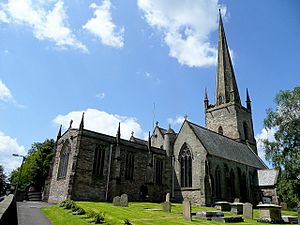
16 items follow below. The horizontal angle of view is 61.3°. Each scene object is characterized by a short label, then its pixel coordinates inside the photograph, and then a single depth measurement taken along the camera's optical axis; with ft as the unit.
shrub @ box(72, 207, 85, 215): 52.60
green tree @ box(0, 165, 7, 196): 200.90
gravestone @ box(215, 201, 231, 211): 78.06
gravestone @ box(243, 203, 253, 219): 63.96
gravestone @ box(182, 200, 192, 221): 52.42
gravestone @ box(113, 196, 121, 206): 77.87
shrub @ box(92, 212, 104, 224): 39.28
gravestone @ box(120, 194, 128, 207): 77.00
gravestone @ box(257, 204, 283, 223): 56.44
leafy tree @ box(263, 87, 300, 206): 76.59
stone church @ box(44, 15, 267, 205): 94.38
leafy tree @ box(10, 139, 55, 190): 141.59
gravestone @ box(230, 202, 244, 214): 73.41
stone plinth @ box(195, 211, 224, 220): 56.18
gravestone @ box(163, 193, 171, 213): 67.92
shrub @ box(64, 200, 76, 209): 62.45
